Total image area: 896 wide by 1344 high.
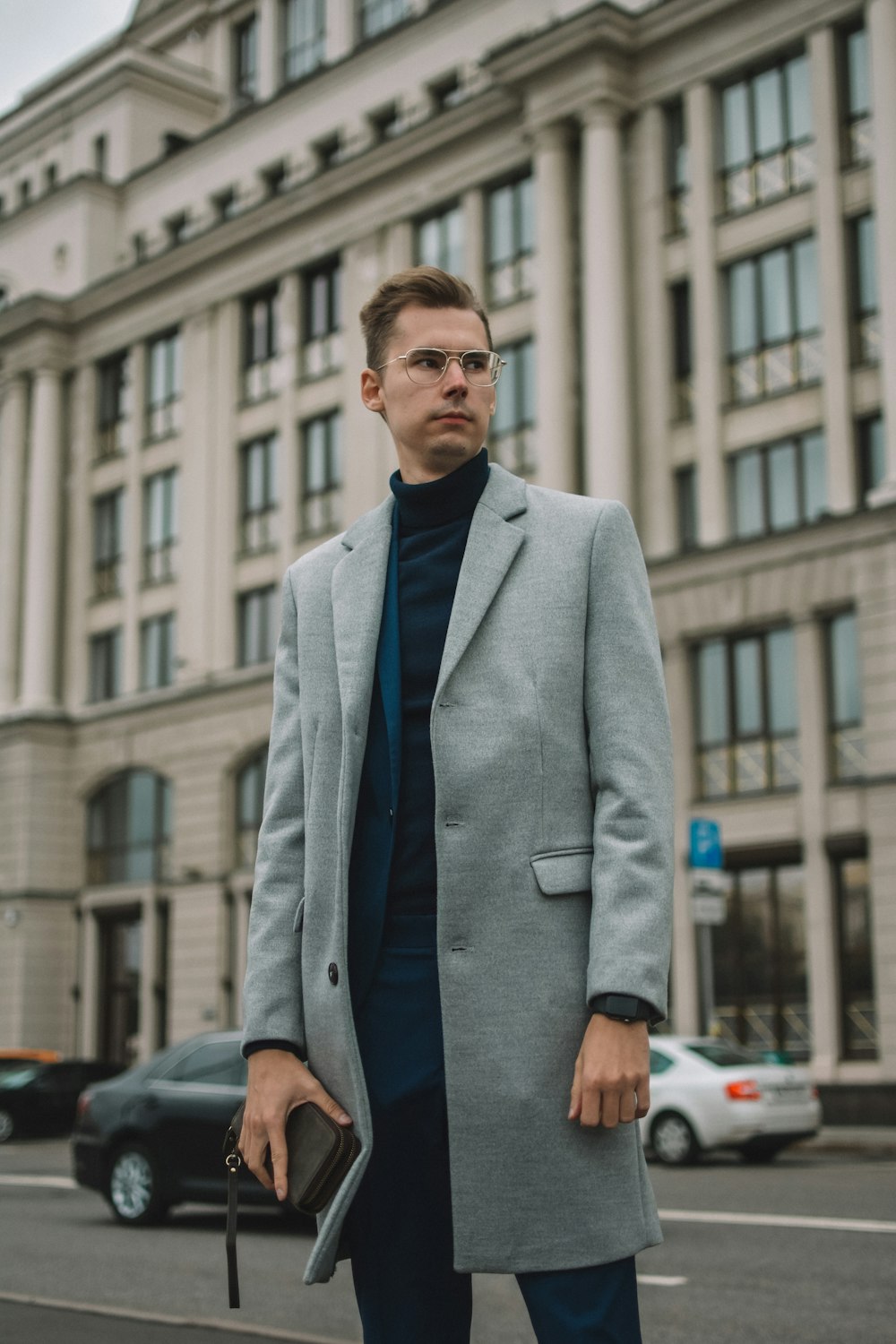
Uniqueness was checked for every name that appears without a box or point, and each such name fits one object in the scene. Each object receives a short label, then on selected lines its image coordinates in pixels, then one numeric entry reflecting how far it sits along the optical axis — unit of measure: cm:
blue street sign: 2167
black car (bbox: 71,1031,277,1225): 1245
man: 247
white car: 1734
